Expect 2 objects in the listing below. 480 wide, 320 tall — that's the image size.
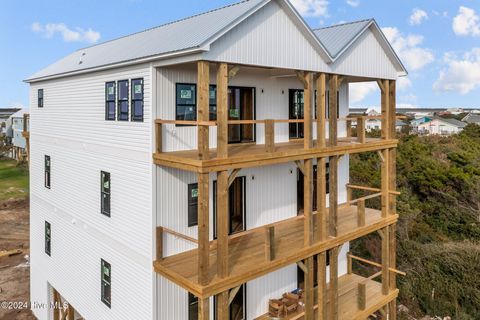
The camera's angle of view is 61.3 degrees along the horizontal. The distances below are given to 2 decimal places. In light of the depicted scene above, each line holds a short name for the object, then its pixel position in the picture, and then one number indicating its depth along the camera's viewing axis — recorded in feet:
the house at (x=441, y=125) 351.05
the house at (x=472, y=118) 387.26
